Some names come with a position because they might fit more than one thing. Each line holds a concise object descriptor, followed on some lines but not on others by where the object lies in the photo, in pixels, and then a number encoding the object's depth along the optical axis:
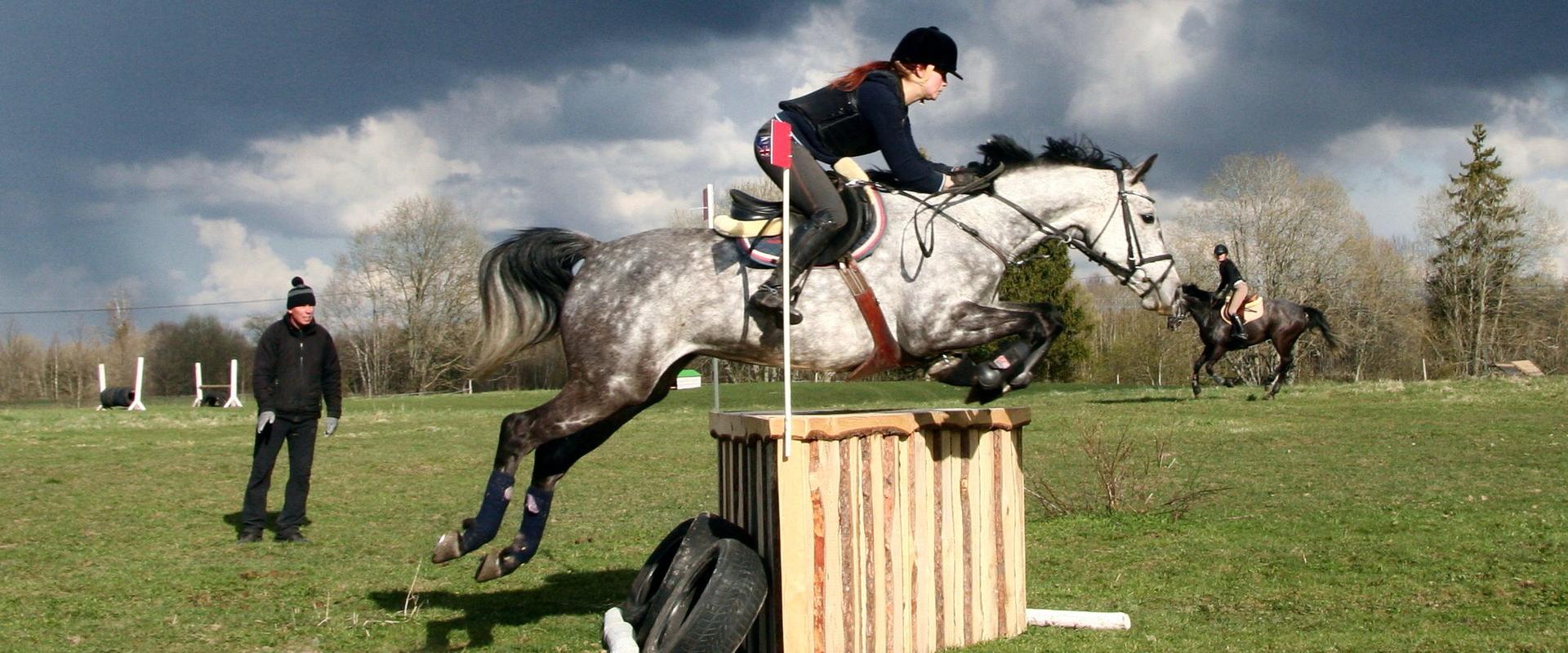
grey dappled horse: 4.94
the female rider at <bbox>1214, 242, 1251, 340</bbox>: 16.08
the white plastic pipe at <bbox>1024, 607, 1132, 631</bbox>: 5.36
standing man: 8.99
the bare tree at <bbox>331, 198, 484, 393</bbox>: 51.31
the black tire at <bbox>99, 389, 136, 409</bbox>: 35.28
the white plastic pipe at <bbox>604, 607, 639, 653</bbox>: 4.77
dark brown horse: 19.62
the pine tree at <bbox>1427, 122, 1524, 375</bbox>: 49.72
